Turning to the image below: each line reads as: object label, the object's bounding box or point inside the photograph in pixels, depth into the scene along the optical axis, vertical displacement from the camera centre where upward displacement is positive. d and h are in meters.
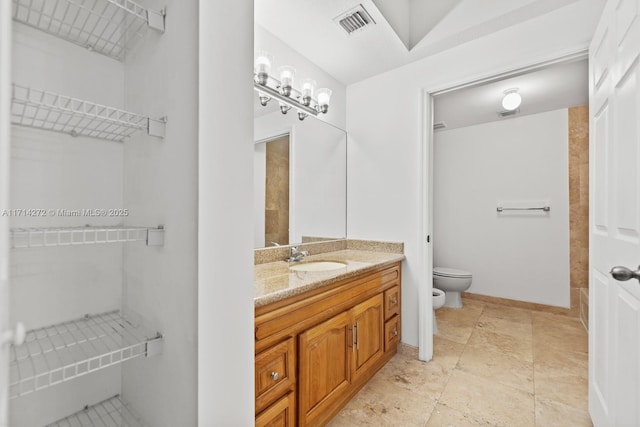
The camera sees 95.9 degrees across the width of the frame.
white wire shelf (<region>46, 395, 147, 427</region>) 0.91 -0.67
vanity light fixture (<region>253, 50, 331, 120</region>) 1.69 +0.81
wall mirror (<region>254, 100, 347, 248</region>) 1.94 +0.26
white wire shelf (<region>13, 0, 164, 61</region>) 0.83 +0.59
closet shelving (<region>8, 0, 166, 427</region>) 0.79 -0.05
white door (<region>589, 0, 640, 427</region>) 0.99 +0.00
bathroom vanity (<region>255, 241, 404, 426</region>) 1.14 -0.59
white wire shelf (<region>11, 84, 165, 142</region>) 0.78 +0.27
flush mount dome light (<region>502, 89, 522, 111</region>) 2.71 +1.09
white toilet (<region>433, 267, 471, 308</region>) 3.14 -0.76
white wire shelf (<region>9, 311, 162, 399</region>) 0.78 -0.39
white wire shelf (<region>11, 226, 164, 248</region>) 0.73 -0.07
